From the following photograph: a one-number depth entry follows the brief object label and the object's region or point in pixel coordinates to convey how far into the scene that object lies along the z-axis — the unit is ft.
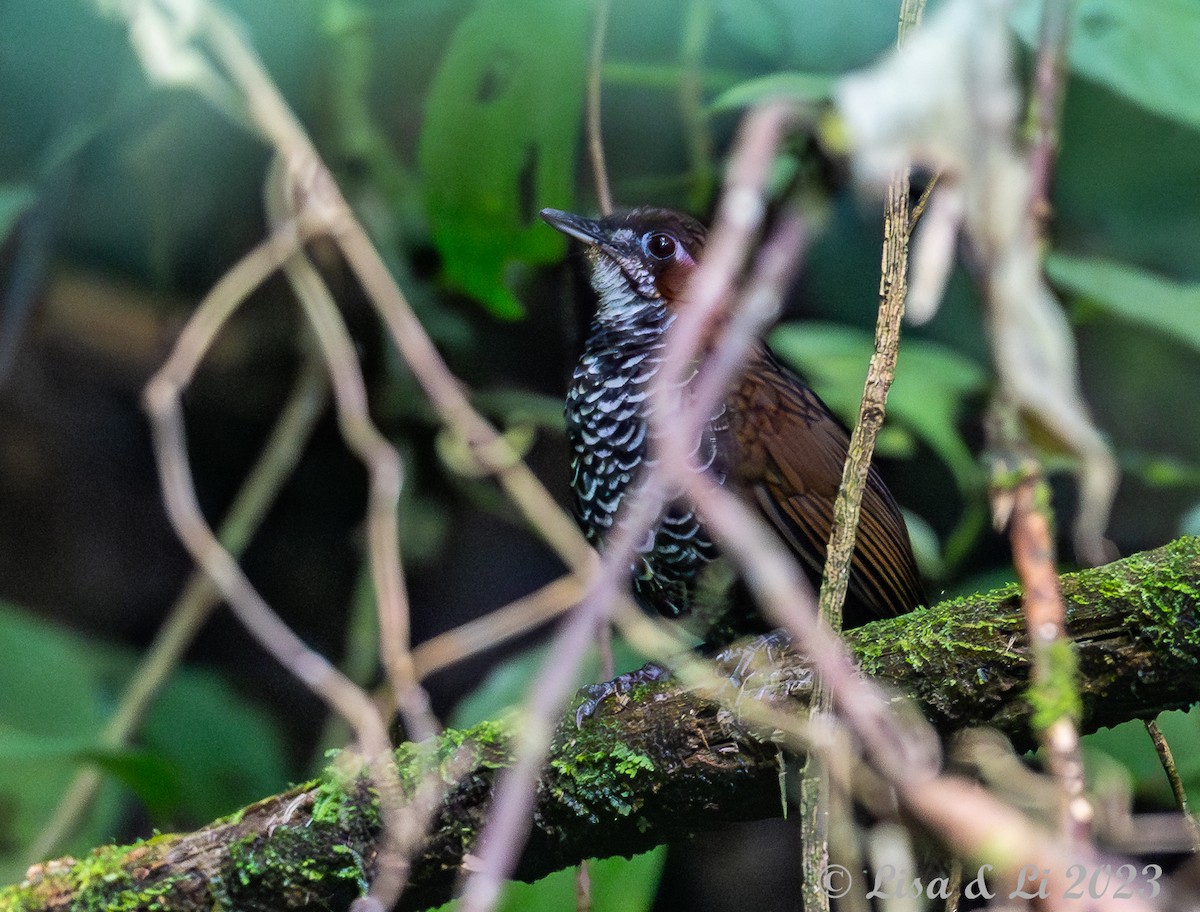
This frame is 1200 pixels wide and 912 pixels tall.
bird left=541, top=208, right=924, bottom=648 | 16.72
